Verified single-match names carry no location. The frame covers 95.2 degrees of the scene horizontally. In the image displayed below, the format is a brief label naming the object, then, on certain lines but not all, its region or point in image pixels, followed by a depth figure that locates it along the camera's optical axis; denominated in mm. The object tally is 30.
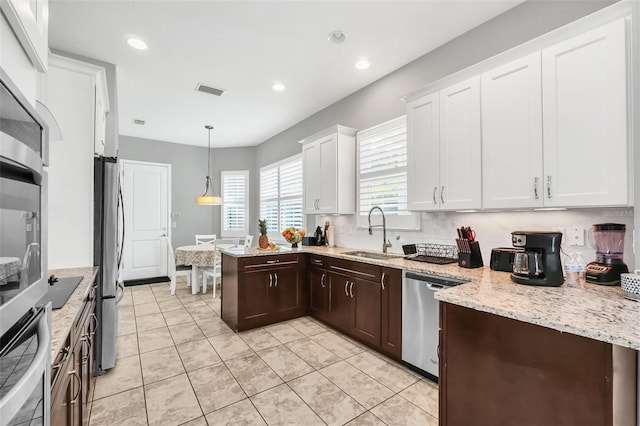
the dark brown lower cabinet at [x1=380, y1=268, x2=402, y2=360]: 2562
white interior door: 5754
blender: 1736
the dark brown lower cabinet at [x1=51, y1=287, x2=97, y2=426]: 1015
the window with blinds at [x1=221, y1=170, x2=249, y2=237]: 6914
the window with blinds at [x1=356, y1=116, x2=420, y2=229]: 3285
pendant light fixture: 5148
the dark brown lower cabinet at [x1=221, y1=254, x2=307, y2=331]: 3309
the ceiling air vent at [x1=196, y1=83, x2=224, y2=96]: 3803
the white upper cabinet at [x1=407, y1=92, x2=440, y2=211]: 2615
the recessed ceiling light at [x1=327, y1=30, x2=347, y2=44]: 2729
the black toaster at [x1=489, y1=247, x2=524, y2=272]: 2174
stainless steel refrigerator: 2425
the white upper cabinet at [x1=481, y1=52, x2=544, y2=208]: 1992
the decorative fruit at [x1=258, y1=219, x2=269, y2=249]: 3762
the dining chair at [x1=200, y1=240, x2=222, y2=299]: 4680
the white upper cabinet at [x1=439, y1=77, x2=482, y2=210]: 2326
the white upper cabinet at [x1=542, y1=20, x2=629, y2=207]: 1661
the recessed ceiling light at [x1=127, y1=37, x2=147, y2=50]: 2797
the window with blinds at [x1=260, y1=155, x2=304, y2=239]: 5391
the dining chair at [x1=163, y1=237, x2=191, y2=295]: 4859
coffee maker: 1702
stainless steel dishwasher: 2275
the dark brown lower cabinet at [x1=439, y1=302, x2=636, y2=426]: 1113
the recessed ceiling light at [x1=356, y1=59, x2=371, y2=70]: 3225
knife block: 2346
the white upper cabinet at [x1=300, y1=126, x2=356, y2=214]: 3814
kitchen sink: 3252
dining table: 4762
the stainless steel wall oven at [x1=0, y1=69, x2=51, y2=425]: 647
